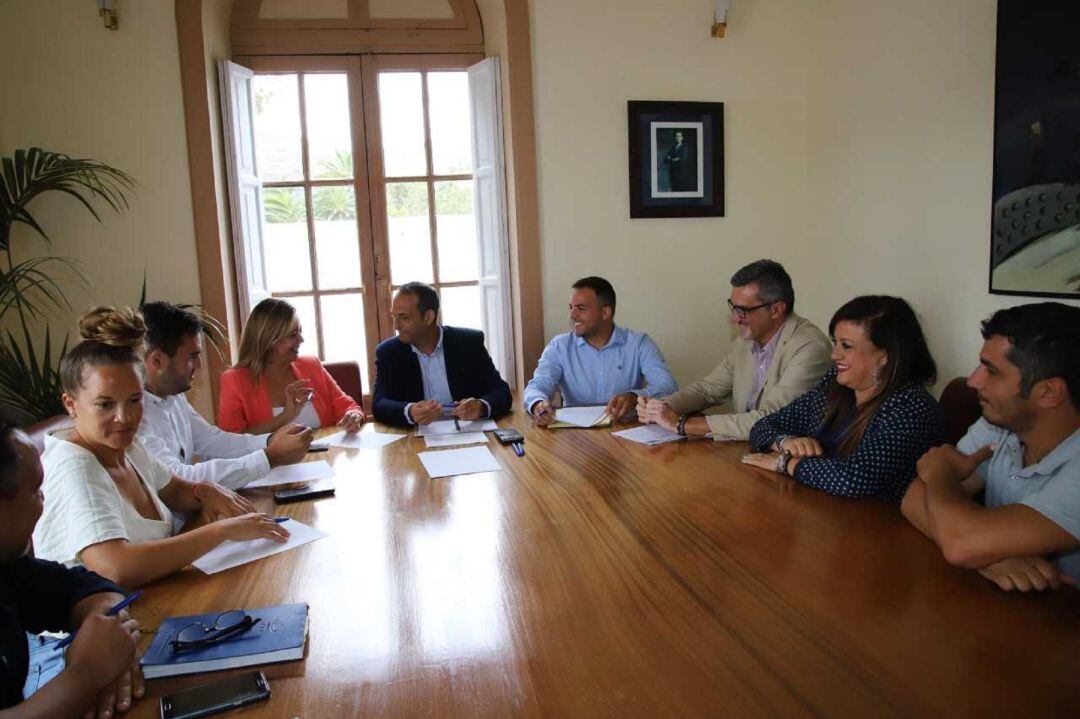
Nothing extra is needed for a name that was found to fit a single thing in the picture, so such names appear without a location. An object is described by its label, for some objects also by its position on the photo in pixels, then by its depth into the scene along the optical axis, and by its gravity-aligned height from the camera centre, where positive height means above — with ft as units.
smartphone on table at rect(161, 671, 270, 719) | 3.44 -1.97
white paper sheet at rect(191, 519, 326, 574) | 5.10 -1.96
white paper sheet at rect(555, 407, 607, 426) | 9.04 -1.93
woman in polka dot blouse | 6.07 -1.44
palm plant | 10.27 +0.13
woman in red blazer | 9.14 -1.41
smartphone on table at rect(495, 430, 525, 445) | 8.20 -1.91
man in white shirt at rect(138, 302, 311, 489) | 6.89 -1.47
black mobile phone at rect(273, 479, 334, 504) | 6.56 -1.96
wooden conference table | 3.48 -1.99
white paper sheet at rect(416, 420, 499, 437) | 8.92 -1.95
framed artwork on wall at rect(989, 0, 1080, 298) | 8.09 +0.99
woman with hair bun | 4.71 -1.39
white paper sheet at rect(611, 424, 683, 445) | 8.14 -1.96
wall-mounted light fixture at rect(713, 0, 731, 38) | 12.44 +3.82
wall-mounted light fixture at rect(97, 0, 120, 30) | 11.01 +3.78
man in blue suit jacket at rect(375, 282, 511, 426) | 10.20 -1.38
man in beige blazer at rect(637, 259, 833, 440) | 8.32 -1.38
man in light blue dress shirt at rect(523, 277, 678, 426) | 10.70 -1.45
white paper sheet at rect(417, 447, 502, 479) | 7.22 -1.96
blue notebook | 3.79 -1.92
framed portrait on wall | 12.82 +1.62
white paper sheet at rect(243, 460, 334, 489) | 7.06 -1.96
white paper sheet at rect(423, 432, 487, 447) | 8.39 -1.97
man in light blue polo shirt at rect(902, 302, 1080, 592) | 4.39 -1.54
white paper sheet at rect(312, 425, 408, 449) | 8.48 -1.99
